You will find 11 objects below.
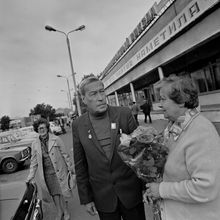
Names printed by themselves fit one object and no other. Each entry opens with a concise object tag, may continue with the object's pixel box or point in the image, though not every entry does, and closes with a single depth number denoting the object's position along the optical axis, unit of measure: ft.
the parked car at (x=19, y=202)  6.63
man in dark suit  5.70
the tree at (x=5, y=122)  205.87
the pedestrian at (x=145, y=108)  42.90
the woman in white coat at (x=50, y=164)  10.34
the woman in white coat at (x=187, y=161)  3.66
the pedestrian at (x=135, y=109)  34.98
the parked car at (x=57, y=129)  76.39
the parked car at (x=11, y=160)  27.55
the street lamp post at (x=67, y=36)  57.12
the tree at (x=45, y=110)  206.16
